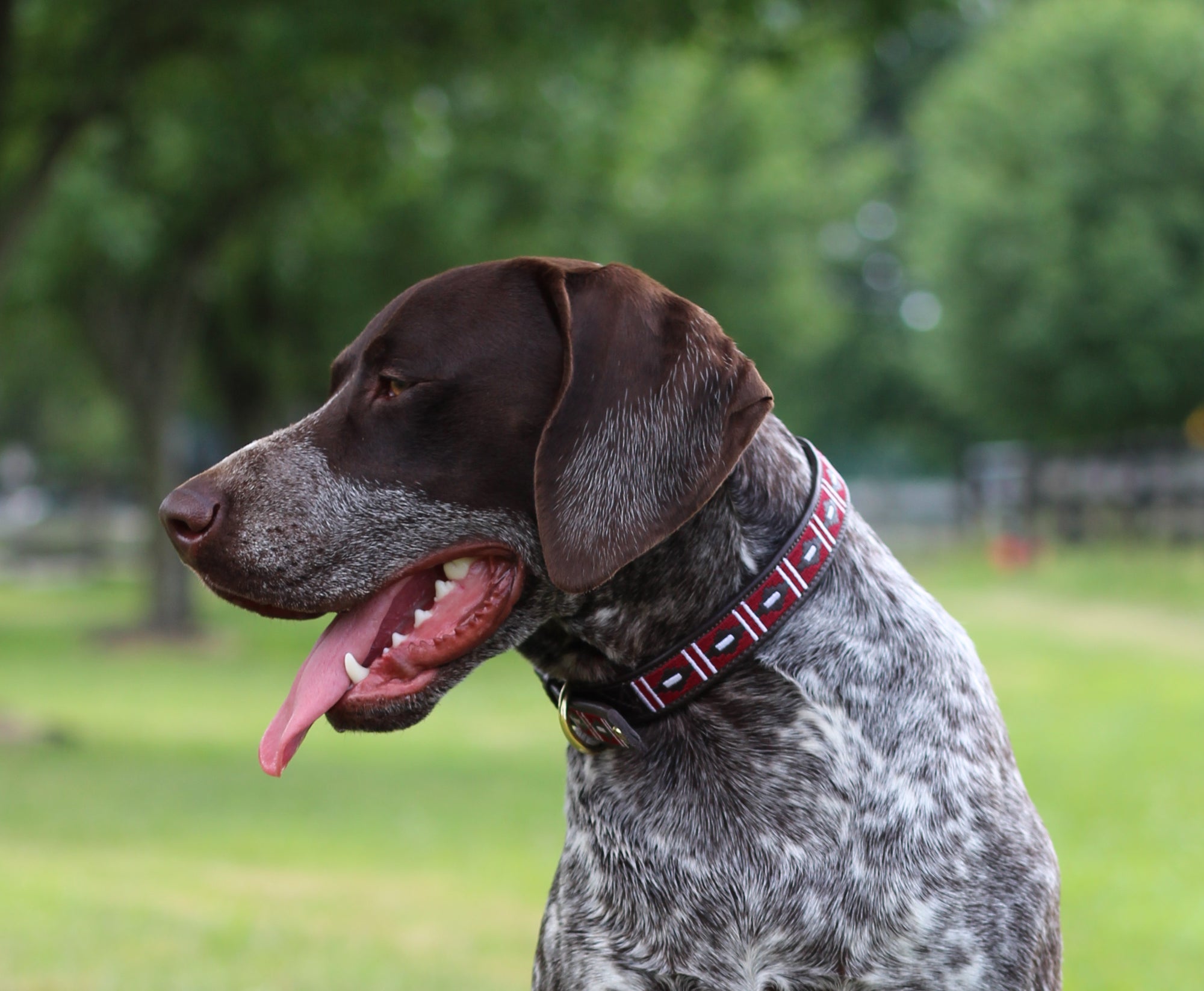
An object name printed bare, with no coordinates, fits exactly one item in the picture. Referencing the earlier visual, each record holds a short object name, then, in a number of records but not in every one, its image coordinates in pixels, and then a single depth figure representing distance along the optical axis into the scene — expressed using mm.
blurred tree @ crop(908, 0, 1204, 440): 28656
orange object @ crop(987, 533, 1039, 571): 30828
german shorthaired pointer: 2746
